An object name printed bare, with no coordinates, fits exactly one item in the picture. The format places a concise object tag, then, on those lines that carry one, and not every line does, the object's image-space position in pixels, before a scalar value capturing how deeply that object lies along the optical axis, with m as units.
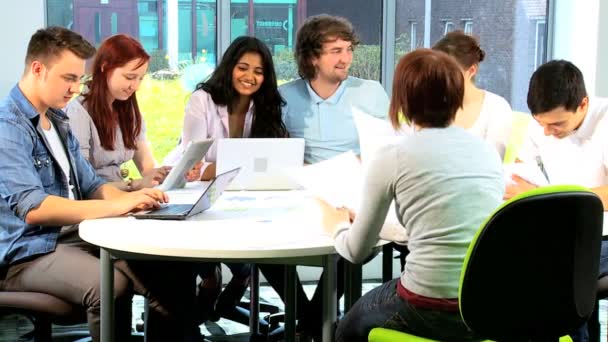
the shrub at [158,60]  4.75
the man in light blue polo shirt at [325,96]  3.78
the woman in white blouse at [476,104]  3.48
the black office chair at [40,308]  2.57
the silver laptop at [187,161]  3.00
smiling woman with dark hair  3.68
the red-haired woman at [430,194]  2.08
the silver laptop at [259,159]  3.16
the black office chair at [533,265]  1.92
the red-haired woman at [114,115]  3.43
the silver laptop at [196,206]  2.73
